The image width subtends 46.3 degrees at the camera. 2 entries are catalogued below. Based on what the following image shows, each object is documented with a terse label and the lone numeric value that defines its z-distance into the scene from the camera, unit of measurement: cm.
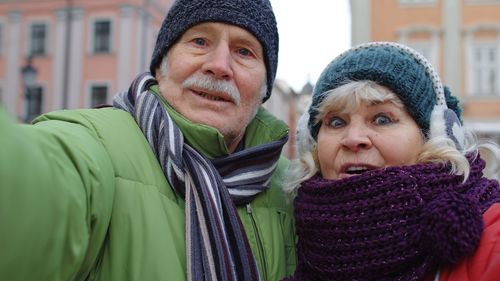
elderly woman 59
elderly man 44
